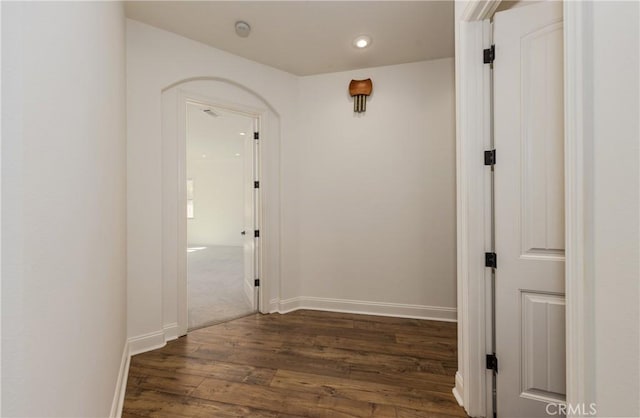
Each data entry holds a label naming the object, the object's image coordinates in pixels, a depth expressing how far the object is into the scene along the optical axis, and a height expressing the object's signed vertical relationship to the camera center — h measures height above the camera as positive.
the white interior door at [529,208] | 1.44 -0.01
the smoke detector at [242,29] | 2.46 +1.59
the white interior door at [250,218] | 3.40 -0.13
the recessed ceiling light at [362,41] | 2.67 +1.60
